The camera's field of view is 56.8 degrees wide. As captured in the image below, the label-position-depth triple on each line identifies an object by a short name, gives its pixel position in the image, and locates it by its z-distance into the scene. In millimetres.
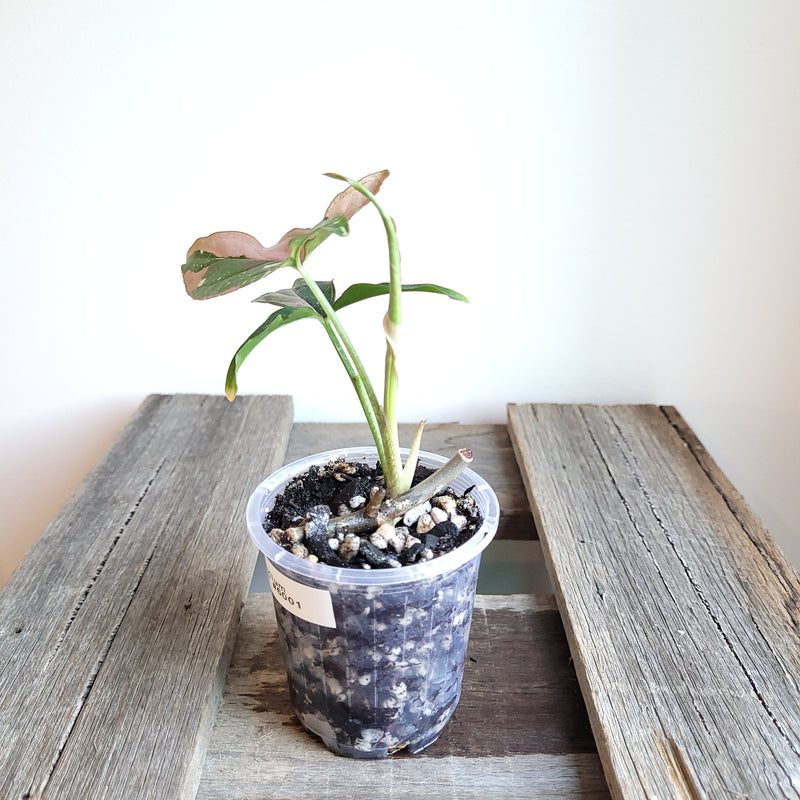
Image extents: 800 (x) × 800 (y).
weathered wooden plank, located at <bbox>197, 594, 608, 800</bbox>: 605
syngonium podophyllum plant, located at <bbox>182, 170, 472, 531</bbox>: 543
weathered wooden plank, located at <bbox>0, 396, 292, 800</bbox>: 584
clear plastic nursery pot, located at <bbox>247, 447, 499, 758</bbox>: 576
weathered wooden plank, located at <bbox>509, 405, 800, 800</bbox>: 581
